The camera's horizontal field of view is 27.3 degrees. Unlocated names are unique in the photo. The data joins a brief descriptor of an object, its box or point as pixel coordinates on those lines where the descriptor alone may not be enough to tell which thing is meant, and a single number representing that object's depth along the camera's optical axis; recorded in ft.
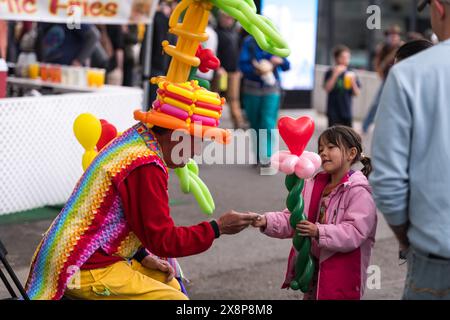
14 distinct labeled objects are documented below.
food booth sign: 28.55
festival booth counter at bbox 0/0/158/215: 26.78
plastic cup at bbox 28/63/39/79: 32.73
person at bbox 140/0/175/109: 40.83
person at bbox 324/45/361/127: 41.11
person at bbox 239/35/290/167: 35.83
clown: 13.15
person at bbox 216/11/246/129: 47.34
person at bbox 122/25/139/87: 48.57
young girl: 14.56
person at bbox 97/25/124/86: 50.85
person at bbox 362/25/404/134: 43.01
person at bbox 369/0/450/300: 10.39
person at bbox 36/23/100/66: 37.99
